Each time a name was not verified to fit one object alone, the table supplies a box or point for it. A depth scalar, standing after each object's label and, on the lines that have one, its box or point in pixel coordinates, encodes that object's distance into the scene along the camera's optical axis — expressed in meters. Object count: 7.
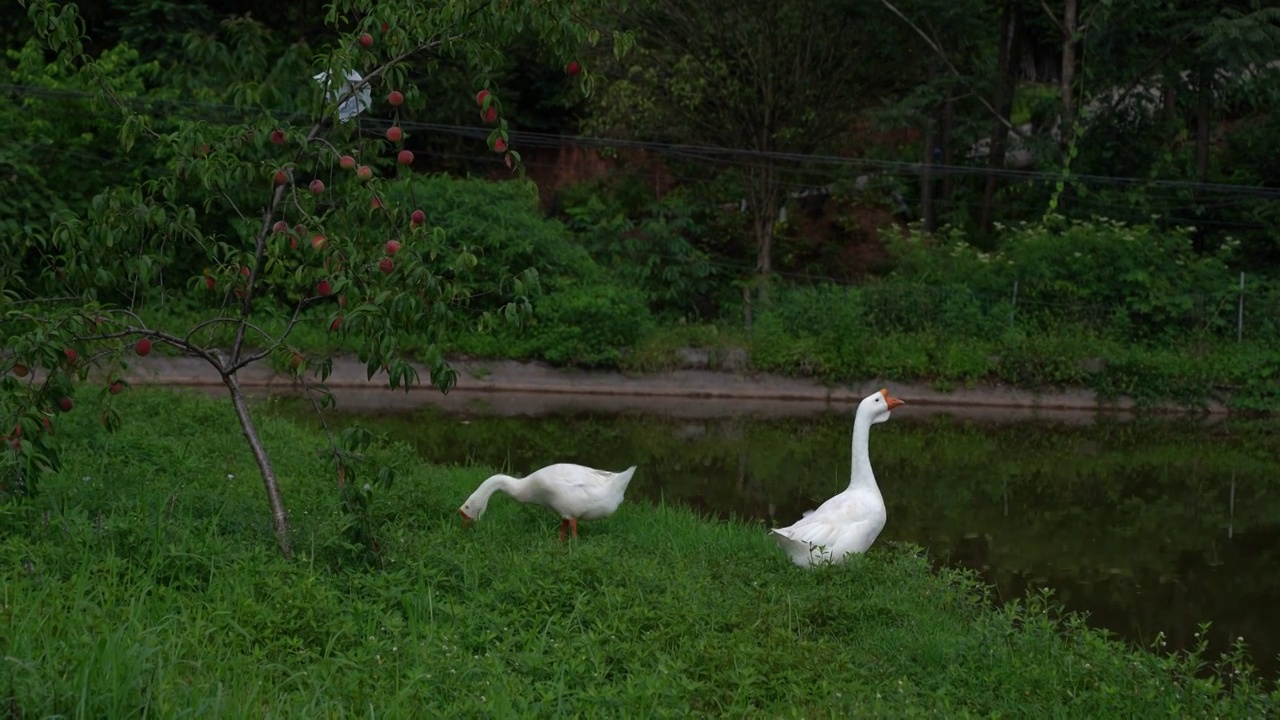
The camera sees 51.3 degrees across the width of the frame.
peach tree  6.50
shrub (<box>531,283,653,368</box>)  19.88
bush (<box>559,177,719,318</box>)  22.45
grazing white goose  8.31
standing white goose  7.87
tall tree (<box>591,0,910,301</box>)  22.38
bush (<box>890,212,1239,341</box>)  21.33
